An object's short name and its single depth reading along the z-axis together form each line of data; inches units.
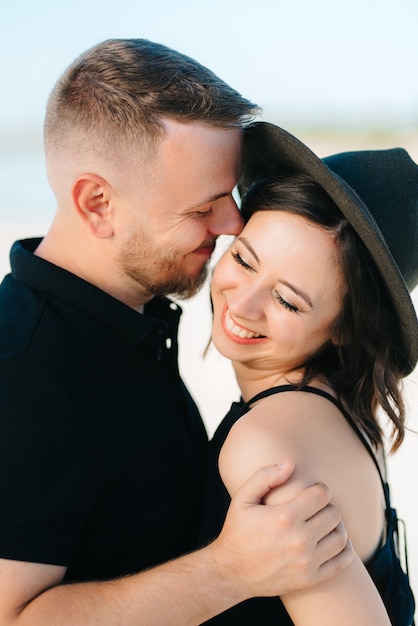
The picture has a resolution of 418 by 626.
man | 36.0
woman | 38.7
